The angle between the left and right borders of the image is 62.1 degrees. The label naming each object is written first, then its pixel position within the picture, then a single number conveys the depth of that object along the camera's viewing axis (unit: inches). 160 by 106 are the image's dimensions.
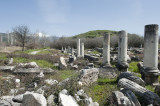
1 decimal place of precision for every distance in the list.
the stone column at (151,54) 268.8
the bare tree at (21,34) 1328.6
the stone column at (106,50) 456.4
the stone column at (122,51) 389.1
